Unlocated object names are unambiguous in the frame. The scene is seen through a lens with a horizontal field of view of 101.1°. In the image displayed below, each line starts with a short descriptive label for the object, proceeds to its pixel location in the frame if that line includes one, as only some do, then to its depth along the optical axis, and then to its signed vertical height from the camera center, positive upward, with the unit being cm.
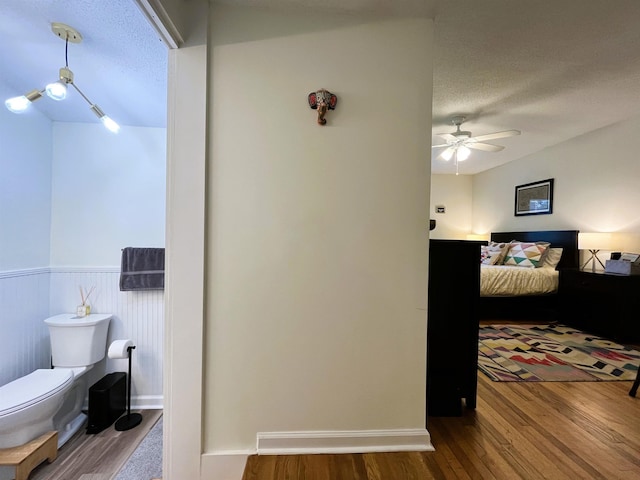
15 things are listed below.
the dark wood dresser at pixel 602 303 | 264 -68
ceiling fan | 290 +116
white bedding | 341 -55
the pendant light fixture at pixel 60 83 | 135 +85
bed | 341 -63
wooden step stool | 151 -133
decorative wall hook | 125 +65
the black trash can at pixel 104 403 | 192 -128
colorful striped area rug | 206 -105
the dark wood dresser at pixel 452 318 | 151 -46
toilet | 156 -101
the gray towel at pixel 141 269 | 213 -29
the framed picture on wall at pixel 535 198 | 397 +68
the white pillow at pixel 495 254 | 405 -22
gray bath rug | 159 -146
